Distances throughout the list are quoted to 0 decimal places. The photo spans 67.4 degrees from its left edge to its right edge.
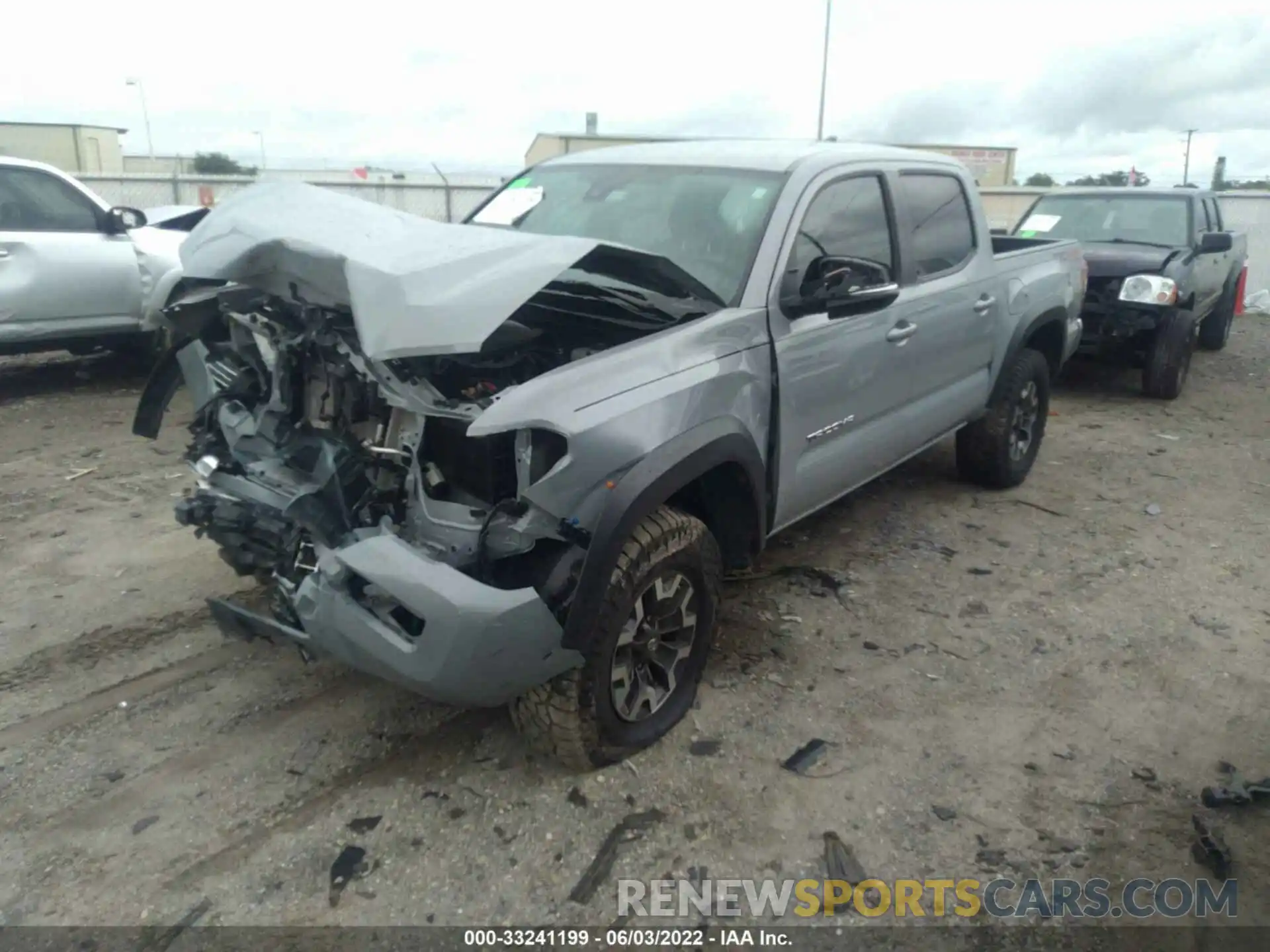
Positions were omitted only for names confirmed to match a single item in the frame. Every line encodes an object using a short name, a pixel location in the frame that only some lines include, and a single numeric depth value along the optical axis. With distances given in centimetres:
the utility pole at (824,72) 2052
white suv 707
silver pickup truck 262
